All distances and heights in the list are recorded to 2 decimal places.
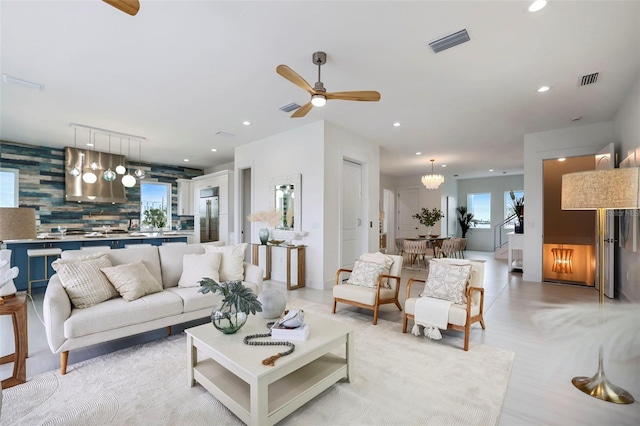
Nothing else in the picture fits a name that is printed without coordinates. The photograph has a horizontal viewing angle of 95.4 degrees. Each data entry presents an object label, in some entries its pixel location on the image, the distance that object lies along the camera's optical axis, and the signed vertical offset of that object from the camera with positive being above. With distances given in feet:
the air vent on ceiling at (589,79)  11.65 +5.50
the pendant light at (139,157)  20.94 +5.22
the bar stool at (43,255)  16.41 -2.38
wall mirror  18.62 +0.94
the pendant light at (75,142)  19.16 +5.35
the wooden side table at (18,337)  7.42 -3.22
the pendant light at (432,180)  28.08 +3.20
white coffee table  5.67 -3.55
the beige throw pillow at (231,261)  12.12 -2.03
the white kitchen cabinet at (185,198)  30.45 +1.64
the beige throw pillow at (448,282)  10.48 -2.54
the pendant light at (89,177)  20.29 +2.56
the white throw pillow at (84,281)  8.80 -2.12
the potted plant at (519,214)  24.50 -0.13
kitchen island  16.69 -1.96
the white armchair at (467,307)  9.48 -3.27
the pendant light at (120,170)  20.31 +3.05
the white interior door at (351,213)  19.17 +0.02
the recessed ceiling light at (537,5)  7.60 +5.51
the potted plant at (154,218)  23.72 -0.39
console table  17.36 -3.15
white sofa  7.95 -2.95
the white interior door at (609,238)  14.96 -1.33
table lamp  7.61 -0.44
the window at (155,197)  28.43 +1.62
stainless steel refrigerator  26.91 -0.14
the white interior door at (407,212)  38.37 +0.16
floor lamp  6.84 +0.41
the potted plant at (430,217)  28.04 -0.43
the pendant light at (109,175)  19.71 +2.61
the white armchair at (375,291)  11.81 -3.26
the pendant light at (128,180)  20.70 +2.38
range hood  23.13 +2.64
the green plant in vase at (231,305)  7.02 -2.23
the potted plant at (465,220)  39.22 -0.94
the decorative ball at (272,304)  8.28 -2.58
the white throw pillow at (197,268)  11.39 -2.17
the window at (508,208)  36.32 +0.57
